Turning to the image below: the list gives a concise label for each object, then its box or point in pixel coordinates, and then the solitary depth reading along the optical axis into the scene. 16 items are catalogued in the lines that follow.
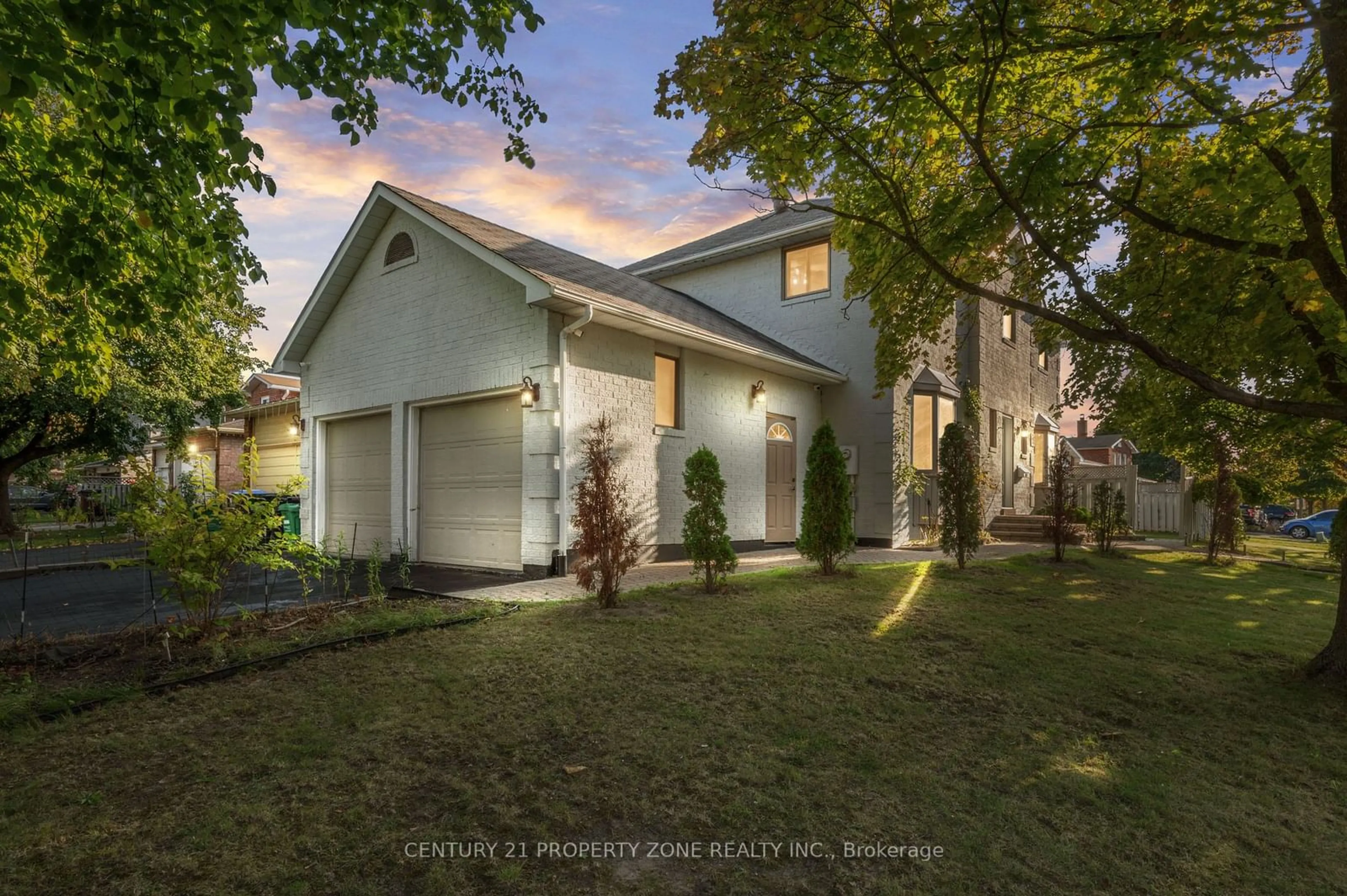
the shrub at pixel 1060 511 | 10.24
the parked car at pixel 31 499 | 28.84
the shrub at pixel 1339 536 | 7.01
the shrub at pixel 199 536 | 4.68
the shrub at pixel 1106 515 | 11.98
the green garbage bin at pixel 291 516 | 12.69
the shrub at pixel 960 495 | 8.89
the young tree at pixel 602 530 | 6.32
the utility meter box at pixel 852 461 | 12.84
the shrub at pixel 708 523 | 7.09
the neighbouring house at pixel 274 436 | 16.73
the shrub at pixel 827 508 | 8.17
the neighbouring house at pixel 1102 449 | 45.94
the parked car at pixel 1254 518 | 26.38
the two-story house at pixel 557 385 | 8.76
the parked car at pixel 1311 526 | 25.62
